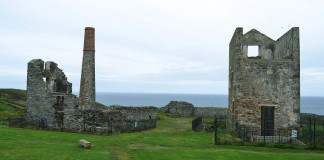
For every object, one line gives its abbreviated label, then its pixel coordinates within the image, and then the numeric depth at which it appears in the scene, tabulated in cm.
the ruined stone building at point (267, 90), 2584
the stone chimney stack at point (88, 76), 3231
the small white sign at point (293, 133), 2457
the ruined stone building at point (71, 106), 2680
